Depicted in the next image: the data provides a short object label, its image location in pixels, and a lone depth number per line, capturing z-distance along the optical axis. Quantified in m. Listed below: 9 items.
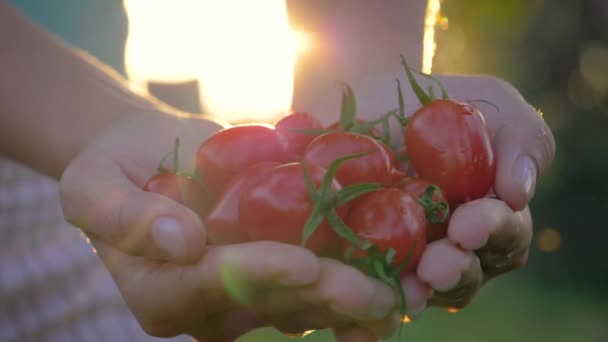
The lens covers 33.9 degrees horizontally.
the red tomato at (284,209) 0.33
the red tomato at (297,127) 0.39
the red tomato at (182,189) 0.36
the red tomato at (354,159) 0.35
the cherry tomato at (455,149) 0.36
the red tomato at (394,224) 0.33
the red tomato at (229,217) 0.34
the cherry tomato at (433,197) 0.35
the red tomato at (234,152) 0.38
